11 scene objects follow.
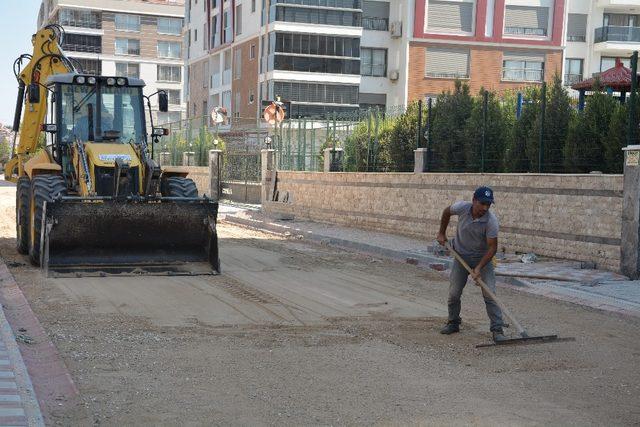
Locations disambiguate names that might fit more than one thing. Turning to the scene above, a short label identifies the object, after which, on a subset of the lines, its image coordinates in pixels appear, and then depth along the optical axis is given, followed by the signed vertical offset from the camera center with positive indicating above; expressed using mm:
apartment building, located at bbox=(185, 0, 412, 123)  47375 +5368
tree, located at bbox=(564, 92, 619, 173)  15398 +389
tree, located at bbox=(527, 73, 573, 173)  16297 +456
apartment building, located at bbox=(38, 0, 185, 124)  76750 +9515
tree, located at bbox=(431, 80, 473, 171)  19005 +535
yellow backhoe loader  12102 -743
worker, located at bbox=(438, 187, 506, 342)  8398 -971
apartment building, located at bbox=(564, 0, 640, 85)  49719 +7272
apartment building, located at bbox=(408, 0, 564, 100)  46938 +6299
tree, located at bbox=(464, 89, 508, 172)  18092 +342
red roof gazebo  21141 +1947
